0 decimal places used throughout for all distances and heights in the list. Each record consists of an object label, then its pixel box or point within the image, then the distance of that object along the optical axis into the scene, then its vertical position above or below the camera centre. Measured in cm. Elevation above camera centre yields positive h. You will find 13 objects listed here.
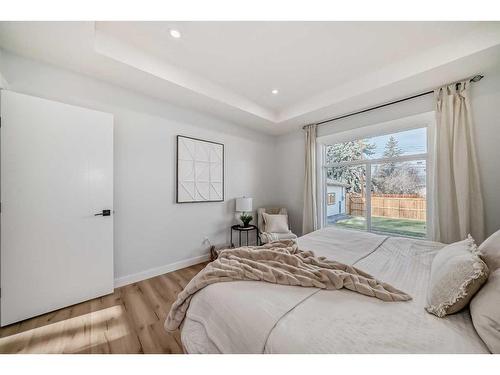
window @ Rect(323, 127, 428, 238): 272 +12
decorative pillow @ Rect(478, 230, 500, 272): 104 -37
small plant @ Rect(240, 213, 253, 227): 336 -52
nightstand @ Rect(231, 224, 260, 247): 329 -67
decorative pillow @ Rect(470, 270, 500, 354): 75 -52
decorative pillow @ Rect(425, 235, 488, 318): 92 -48
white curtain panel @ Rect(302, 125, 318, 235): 358 +5
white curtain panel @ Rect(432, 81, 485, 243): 215 +19
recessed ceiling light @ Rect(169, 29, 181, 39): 180 +147
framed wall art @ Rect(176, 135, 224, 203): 289 +30
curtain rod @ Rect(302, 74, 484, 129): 215 +123
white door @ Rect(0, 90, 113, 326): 168 -15
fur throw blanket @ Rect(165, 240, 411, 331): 116 -56
